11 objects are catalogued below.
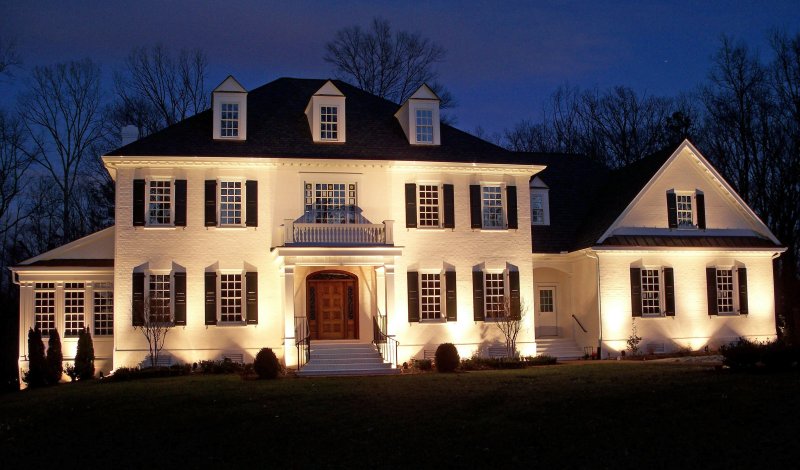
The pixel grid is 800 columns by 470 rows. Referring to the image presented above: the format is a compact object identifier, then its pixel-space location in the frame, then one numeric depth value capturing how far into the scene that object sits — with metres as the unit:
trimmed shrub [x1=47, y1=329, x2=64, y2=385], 26.69
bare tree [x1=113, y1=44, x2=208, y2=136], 47.28
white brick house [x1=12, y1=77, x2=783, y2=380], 27.97
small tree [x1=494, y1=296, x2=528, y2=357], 29.16
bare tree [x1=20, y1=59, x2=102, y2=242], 45.09
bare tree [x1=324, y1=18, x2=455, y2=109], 45.84
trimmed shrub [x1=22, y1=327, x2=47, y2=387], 26.45
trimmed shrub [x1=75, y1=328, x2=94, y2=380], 27.16
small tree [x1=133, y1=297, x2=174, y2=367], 27.25
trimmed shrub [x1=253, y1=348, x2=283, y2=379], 24.02
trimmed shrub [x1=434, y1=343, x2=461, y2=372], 25.78
